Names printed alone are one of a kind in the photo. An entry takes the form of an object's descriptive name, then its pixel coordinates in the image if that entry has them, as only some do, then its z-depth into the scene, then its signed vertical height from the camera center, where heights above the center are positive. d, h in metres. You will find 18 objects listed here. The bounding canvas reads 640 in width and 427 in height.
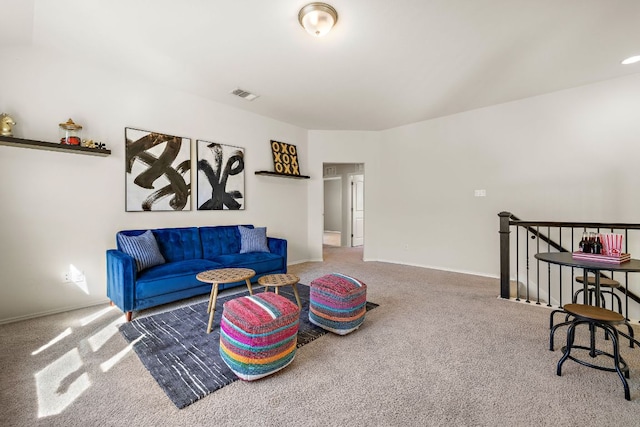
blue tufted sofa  2.78 -0.58
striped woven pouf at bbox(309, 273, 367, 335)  2.44 -0.78
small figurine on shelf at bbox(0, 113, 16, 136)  2.64 +0.85
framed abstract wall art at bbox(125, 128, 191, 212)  3.51 +0.56
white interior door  8.28 +0.13
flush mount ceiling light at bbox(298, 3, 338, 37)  2.25 +1.60
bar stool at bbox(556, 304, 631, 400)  1.74 -0.73
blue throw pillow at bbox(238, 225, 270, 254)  4.16 -0.38
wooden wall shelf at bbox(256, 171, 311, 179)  4.85 +0.72
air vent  3.97 +1.72
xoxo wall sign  5.17 +1.06
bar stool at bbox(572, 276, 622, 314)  2.52 -0.64
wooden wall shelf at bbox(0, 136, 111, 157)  2.63 +0.68
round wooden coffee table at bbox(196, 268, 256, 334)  2.61 -0.60
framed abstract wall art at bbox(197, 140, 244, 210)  4.20 +0.59
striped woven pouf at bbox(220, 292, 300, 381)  1.79 -0.79
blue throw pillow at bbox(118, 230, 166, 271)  3.03 -0.37
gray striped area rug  1.77 -1.04
